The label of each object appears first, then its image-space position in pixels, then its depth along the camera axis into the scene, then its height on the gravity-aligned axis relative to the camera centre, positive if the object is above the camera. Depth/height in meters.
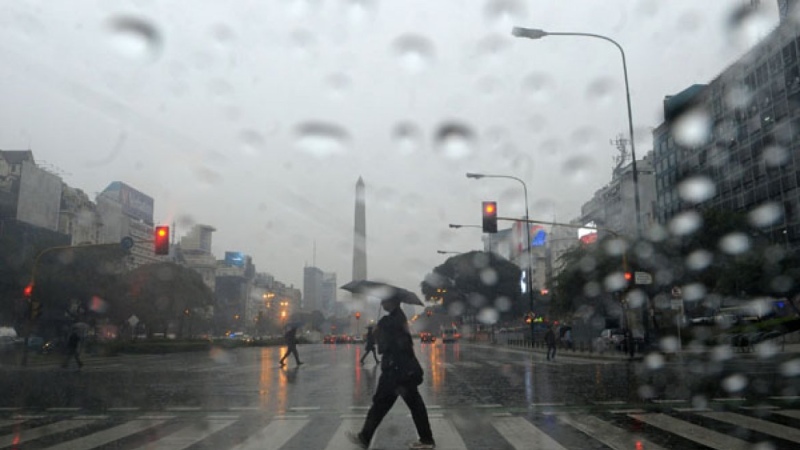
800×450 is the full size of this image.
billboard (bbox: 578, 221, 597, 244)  92.69 +14.59
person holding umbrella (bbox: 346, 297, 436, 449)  7.45 -0.47
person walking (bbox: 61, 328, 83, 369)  24.97 -0.11
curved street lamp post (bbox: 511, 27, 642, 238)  20.11 +9.31
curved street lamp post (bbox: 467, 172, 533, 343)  31.67 +7.86
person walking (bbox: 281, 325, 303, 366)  24.27 +0.12
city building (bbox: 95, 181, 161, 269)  106.44 +21.70
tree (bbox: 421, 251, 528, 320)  93.06 +8.00
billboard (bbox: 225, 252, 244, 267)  171.00 +21.18
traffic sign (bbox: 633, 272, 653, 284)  25.31 +2.36
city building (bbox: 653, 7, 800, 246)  49.78 +17.62
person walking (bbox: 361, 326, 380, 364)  25.75 -0.12
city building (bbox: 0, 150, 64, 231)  57.97 +13.28
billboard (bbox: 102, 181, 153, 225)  112.31 +24.54
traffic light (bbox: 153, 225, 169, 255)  23.09 +3.55
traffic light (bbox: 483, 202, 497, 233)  22.41 +4.17
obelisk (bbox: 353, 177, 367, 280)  76.25 +9.82
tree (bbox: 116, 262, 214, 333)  54.75 +4.18
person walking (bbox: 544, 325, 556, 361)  30.63 +0.00
